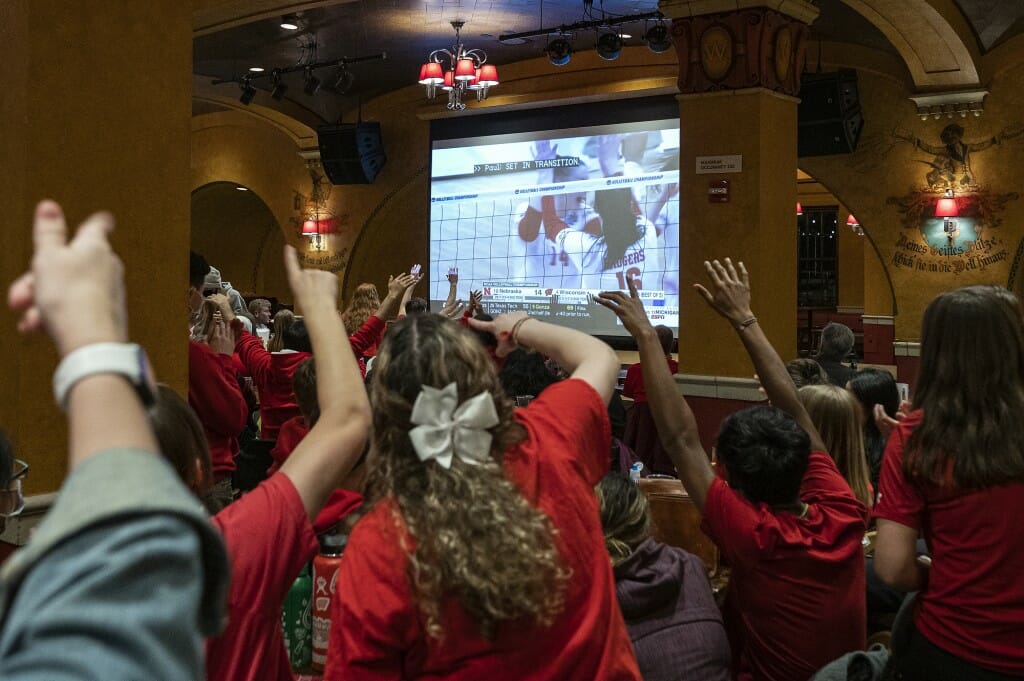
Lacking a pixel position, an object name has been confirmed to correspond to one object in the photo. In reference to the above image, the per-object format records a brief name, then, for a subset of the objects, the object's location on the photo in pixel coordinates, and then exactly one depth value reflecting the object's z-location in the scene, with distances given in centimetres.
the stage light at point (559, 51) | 918
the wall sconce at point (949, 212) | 973
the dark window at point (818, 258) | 1805
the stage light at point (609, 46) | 860
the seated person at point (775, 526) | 208
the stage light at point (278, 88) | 1126
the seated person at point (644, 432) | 550
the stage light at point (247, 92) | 1112
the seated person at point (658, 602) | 203
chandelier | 852
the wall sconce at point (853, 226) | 1531
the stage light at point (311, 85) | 1078
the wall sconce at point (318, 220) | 1341
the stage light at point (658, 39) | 857
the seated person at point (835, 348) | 557
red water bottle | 195
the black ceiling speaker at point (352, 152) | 1243
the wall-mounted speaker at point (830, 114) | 945
